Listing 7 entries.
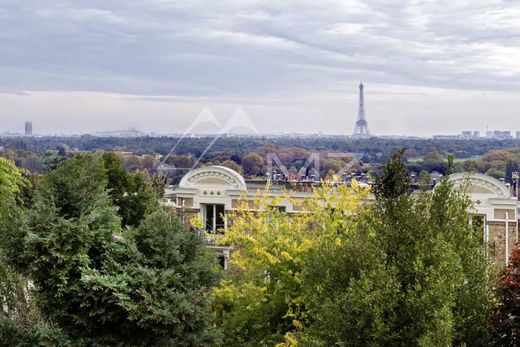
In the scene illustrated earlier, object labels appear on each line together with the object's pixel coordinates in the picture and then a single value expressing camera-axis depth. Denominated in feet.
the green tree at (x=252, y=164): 300.07
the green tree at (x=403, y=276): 35.76
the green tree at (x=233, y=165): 283.10
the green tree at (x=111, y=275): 46.88
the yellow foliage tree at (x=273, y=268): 52.24
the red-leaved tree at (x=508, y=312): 40.29
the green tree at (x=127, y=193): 86.38
